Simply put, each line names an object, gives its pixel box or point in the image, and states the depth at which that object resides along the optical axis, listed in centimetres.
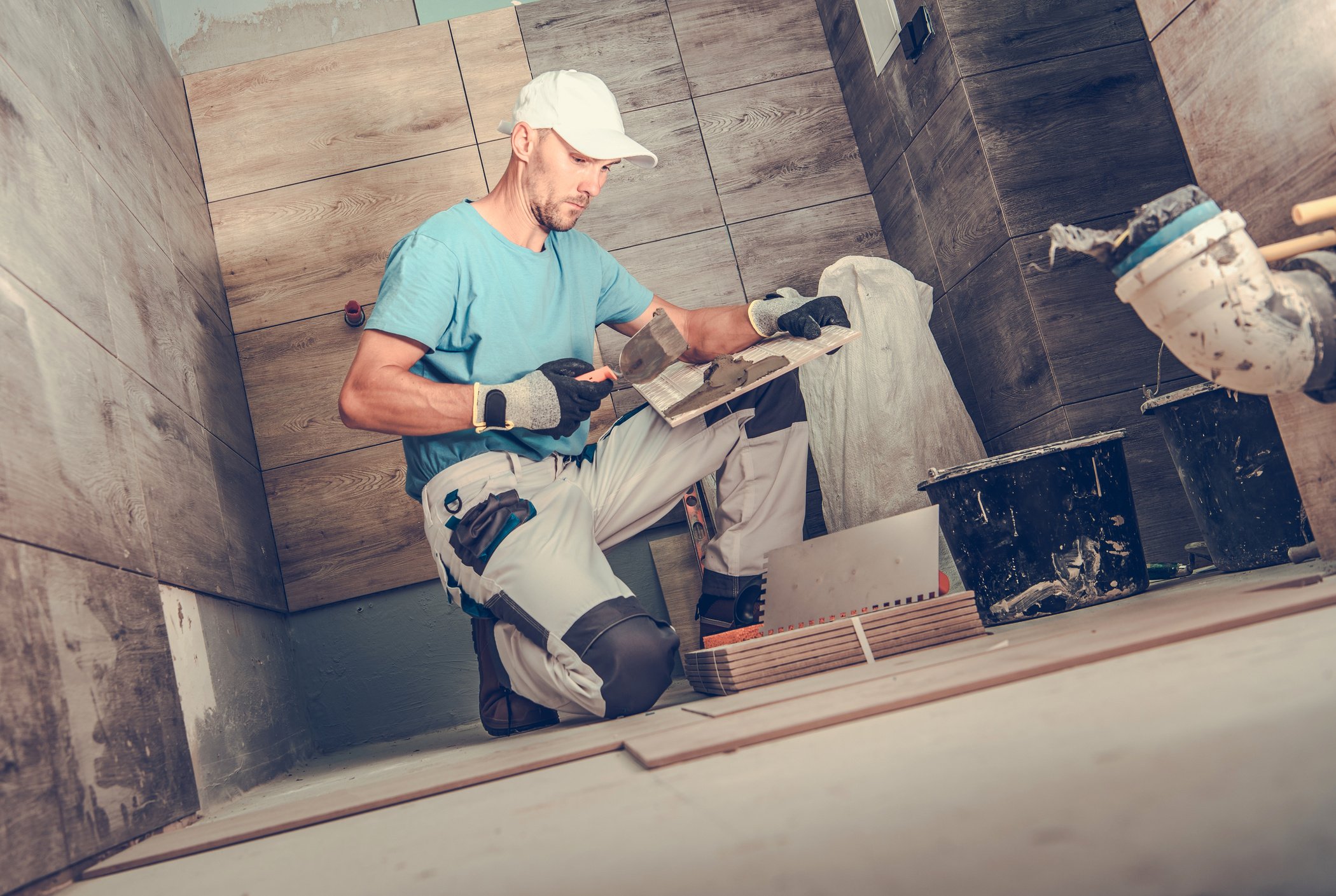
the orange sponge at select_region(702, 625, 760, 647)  189
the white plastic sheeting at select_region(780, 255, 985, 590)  236
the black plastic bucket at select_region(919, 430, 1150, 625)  182
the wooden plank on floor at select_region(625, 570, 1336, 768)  94
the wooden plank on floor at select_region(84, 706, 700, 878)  110
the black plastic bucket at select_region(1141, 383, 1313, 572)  165
